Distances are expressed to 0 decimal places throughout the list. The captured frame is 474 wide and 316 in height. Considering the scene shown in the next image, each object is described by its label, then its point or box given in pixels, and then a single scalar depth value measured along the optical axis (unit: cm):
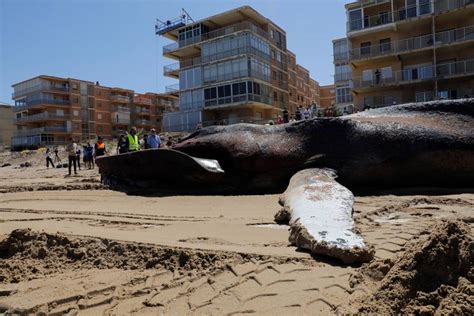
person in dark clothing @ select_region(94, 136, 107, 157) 1803
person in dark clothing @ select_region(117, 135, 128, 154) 1646
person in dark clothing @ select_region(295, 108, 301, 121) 2788
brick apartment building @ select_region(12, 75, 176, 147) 7738
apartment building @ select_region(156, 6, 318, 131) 5069
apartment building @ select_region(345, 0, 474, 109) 3554
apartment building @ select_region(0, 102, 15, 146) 9025
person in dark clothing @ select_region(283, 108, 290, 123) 2702
